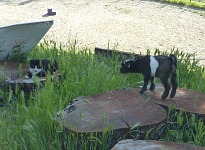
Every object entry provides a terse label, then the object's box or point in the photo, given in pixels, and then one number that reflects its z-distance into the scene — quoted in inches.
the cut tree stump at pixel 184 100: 159.9
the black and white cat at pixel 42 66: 205.9
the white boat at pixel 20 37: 221.5
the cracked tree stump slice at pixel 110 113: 140.2
